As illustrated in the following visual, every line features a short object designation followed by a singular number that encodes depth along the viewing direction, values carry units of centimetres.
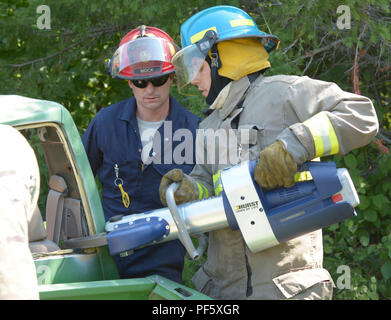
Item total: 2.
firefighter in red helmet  749
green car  493
